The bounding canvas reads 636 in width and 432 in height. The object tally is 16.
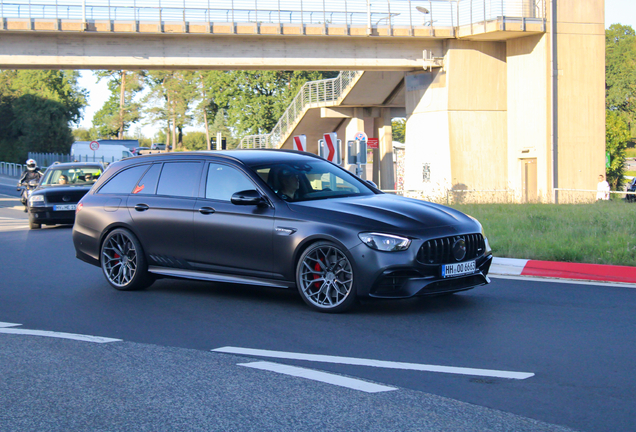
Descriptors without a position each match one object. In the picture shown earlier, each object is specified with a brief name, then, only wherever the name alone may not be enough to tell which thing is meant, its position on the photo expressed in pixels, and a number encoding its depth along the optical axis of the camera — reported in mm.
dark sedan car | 19391
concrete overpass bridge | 31000
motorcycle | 24864
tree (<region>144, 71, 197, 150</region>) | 86812
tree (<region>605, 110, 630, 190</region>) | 69375
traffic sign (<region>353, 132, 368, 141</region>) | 22219
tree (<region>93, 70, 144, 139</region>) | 91125
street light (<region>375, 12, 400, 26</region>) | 32625
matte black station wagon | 7141
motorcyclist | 25075
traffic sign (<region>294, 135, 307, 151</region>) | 20939
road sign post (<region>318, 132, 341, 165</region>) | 19484
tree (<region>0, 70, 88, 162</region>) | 84062
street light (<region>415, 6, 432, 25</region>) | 32531
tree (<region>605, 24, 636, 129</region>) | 98188
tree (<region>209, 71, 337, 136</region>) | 65000
